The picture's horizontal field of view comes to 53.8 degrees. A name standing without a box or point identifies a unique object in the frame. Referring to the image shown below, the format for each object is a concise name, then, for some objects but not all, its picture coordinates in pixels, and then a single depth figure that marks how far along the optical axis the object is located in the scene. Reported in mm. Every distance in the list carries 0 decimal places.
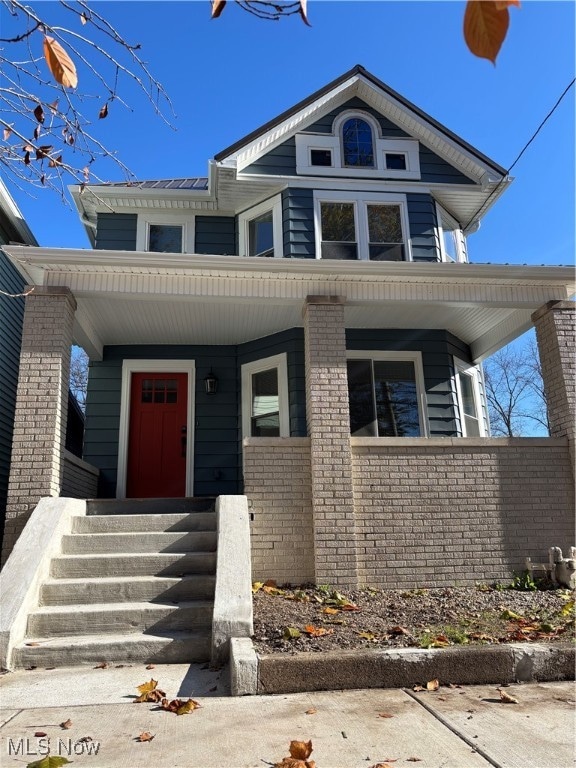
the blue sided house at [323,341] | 6613
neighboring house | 9234
